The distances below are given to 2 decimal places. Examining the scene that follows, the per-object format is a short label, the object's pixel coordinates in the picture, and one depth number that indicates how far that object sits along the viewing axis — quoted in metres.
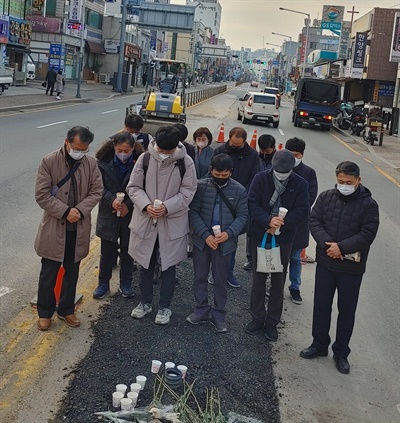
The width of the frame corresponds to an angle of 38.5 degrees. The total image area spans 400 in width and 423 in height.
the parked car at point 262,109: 30.05
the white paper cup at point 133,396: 3.88
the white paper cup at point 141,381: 4.12
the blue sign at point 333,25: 65.56
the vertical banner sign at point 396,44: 27.83
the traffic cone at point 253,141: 17.65
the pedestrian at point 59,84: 33.97
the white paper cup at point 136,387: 4.02
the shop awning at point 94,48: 58.00
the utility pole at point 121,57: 48.06
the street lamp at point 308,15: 59.92
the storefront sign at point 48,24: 50.38
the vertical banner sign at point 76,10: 45.19
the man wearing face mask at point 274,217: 5.15
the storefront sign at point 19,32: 36.47
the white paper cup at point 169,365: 4.33
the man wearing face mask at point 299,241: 6.46
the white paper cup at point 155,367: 4.38
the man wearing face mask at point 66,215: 4.84
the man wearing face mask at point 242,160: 6.51
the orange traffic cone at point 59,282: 5.43
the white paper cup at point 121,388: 3.99
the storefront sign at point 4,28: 35.06
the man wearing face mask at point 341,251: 4.80
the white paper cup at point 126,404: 3.82
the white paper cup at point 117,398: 3.89
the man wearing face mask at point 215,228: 5.19
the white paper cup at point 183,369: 4.31
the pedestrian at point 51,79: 34.28
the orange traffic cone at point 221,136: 18.66
